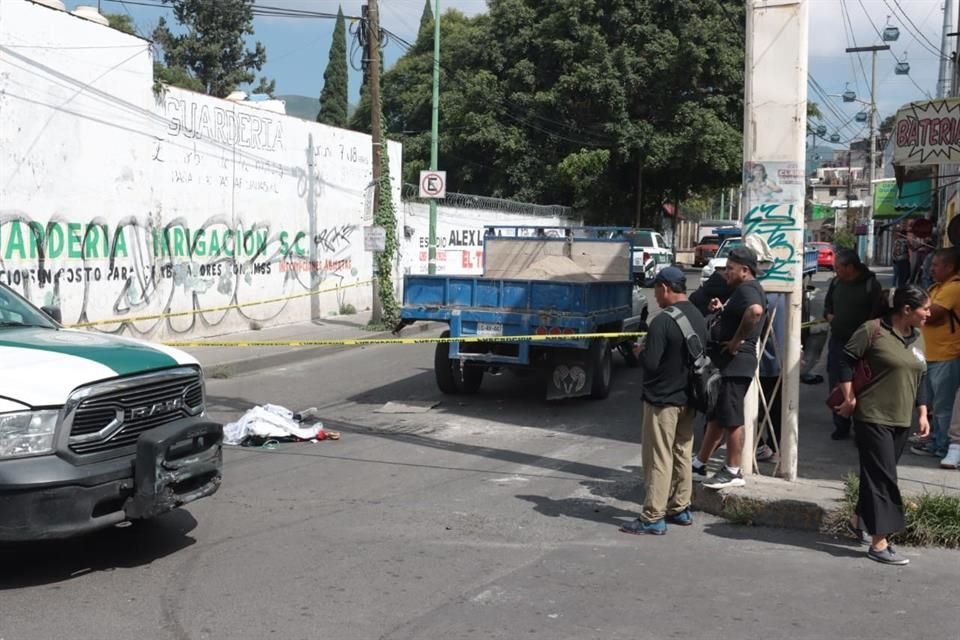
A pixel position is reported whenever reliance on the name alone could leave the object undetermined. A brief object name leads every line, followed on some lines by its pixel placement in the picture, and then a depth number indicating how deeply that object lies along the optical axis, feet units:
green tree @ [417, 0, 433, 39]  179.01
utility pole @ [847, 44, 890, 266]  168.66
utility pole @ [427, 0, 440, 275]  75.04
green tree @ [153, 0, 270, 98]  189.47
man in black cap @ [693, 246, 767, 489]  23.00
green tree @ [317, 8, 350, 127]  221.05
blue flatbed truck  35.70
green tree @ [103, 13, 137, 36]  171.55
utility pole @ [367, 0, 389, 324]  64.80
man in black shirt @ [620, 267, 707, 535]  21.16
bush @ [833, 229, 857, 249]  181.20
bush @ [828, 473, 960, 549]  20.66
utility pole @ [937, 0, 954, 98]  99.38
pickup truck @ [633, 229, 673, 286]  92.96
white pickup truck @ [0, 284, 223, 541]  16.67
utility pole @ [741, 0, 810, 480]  23.34
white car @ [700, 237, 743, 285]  84.41
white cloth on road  31.01
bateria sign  31.63
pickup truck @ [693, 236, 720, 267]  124.88
